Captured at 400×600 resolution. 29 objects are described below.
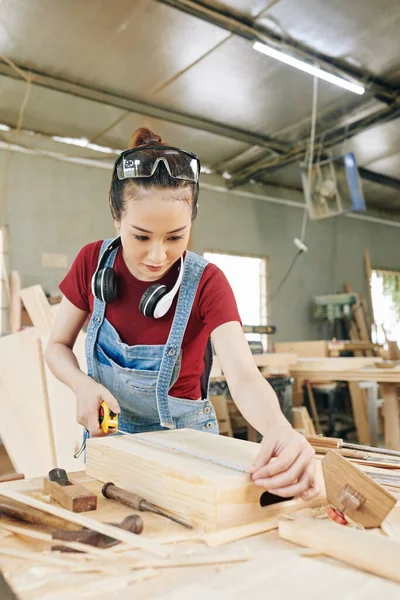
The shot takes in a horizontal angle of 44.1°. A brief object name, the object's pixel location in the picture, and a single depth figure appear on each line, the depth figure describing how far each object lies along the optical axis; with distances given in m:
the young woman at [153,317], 1.29
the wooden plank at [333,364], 4.45
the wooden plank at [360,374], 3.85
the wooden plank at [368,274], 9.81
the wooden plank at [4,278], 6.01
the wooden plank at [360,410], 5.78
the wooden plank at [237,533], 0.82
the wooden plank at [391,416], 4.08
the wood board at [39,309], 3.47
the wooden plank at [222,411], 4.51
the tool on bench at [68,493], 0.95
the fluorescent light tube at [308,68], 4.62
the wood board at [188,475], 0.89
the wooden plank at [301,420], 4.41
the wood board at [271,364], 4.06
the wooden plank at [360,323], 8.23
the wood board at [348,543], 0.70
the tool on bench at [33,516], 0.85
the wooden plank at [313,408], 6.31
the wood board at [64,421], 2.34
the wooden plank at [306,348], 6.52
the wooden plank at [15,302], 5.34
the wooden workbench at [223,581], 0.64
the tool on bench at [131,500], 0.94
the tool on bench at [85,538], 0.77
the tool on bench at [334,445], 1.47
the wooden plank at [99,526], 0.77
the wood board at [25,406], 2.49
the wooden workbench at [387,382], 3.89
